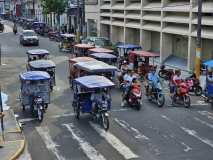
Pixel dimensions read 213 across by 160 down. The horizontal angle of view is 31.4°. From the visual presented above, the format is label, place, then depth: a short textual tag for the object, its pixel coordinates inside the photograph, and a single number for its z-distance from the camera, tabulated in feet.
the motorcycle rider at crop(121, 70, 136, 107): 55.31
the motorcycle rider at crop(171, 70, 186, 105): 57.36
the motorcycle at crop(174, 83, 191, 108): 55.47
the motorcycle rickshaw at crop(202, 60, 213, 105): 56.39
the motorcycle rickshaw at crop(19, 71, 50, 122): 48.32
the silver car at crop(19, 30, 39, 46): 138.10
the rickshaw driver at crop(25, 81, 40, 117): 49.87
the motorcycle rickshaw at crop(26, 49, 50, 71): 79.45
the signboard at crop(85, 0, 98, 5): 156.40
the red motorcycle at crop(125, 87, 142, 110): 53.82
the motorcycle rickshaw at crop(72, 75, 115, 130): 44.98
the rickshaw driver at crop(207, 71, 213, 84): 60.54
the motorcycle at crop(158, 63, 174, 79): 79.46
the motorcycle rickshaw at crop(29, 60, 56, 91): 63.16
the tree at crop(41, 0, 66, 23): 188.14
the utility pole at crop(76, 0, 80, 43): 154.75
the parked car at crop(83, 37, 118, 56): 109.91
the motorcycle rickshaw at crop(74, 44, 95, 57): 93.45
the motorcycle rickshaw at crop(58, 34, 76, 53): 122.93
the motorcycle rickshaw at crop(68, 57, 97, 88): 68.08
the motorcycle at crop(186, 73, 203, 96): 65.05
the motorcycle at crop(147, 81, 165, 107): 55.93
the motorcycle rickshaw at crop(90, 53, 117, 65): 74.69
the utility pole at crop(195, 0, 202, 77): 70.18
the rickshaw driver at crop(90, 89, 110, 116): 46.40
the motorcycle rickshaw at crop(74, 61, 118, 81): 59.67
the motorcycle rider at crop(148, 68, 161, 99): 58.44
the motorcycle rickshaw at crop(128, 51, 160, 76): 77.61
